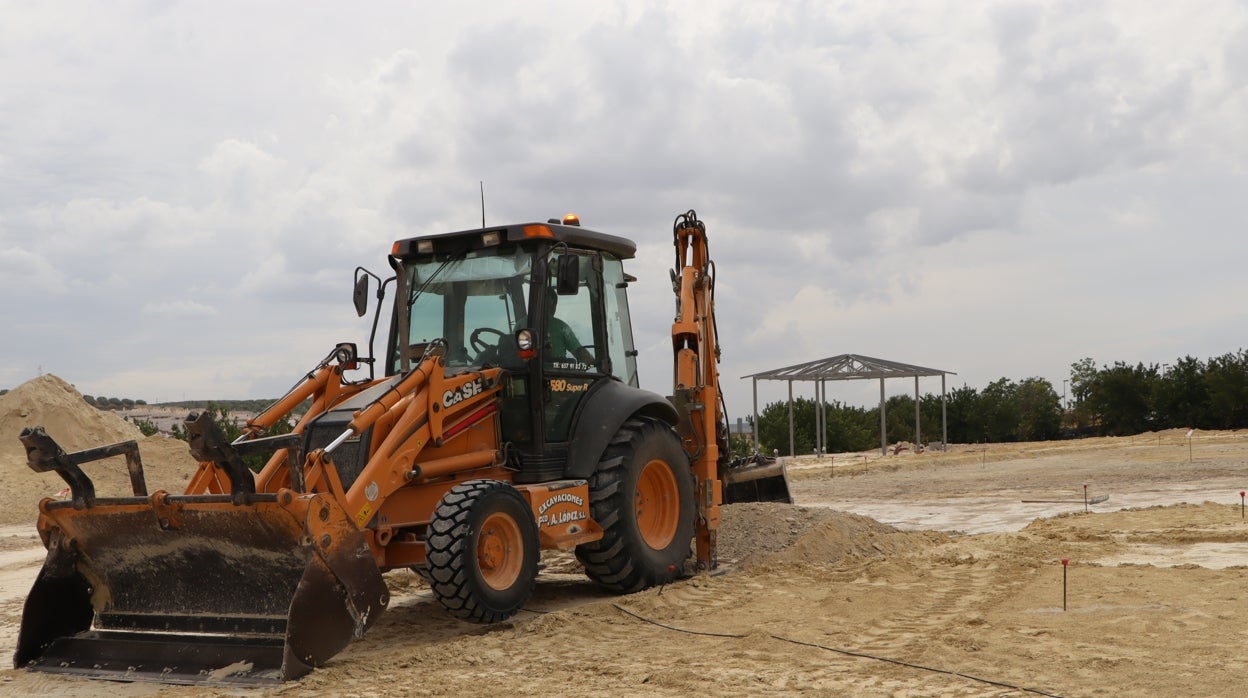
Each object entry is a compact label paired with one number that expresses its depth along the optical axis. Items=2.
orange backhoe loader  6.70
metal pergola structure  29.98
